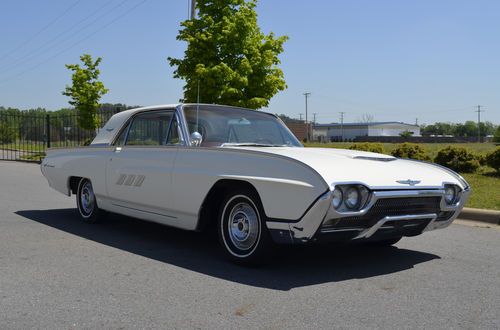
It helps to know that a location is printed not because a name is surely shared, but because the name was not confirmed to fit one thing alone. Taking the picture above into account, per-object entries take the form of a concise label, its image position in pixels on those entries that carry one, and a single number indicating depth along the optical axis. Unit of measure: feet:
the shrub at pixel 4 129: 185.06
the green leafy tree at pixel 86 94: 90.68
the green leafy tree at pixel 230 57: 56.44
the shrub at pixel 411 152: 44.37
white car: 13.83
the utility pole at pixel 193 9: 61.87
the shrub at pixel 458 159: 42.09
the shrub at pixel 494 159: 39.70
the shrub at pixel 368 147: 46.37
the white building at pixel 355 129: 496.23
